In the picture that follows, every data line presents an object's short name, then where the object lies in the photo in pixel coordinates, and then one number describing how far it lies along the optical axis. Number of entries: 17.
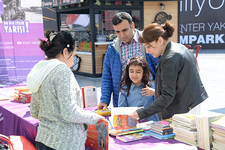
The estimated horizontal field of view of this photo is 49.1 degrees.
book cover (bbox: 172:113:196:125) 1.74
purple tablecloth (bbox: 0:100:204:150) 1.83
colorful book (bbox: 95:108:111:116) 2.59
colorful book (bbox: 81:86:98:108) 3.05
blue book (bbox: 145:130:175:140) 1.88
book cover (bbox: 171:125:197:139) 1.72
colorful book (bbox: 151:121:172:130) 1.94
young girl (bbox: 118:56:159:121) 2.70
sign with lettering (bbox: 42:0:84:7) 9.73
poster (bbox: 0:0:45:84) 4.17
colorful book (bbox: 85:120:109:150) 1.73
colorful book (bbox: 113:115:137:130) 2.08
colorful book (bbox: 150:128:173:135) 1.91
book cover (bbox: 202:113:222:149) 1.64
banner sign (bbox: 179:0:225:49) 19.25
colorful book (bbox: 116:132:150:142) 1.90
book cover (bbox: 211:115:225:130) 1.55
